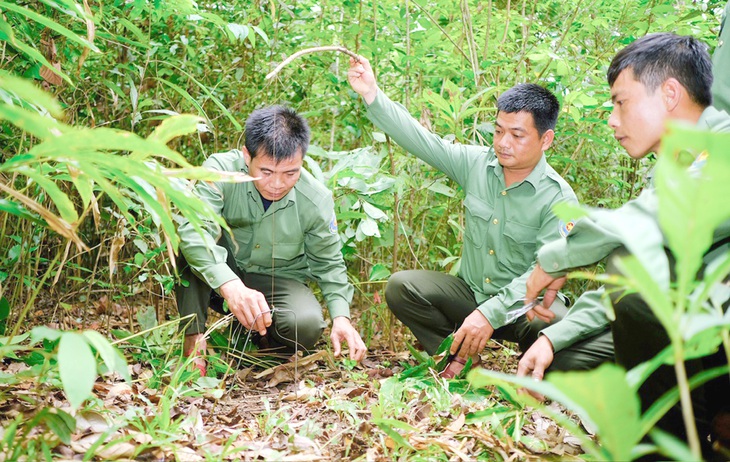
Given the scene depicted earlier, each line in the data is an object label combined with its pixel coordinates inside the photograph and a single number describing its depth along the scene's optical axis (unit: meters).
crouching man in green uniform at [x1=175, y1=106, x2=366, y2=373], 2.63
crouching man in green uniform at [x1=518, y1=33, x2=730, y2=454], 1.69
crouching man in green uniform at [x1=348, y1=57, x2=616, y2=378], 2.71
